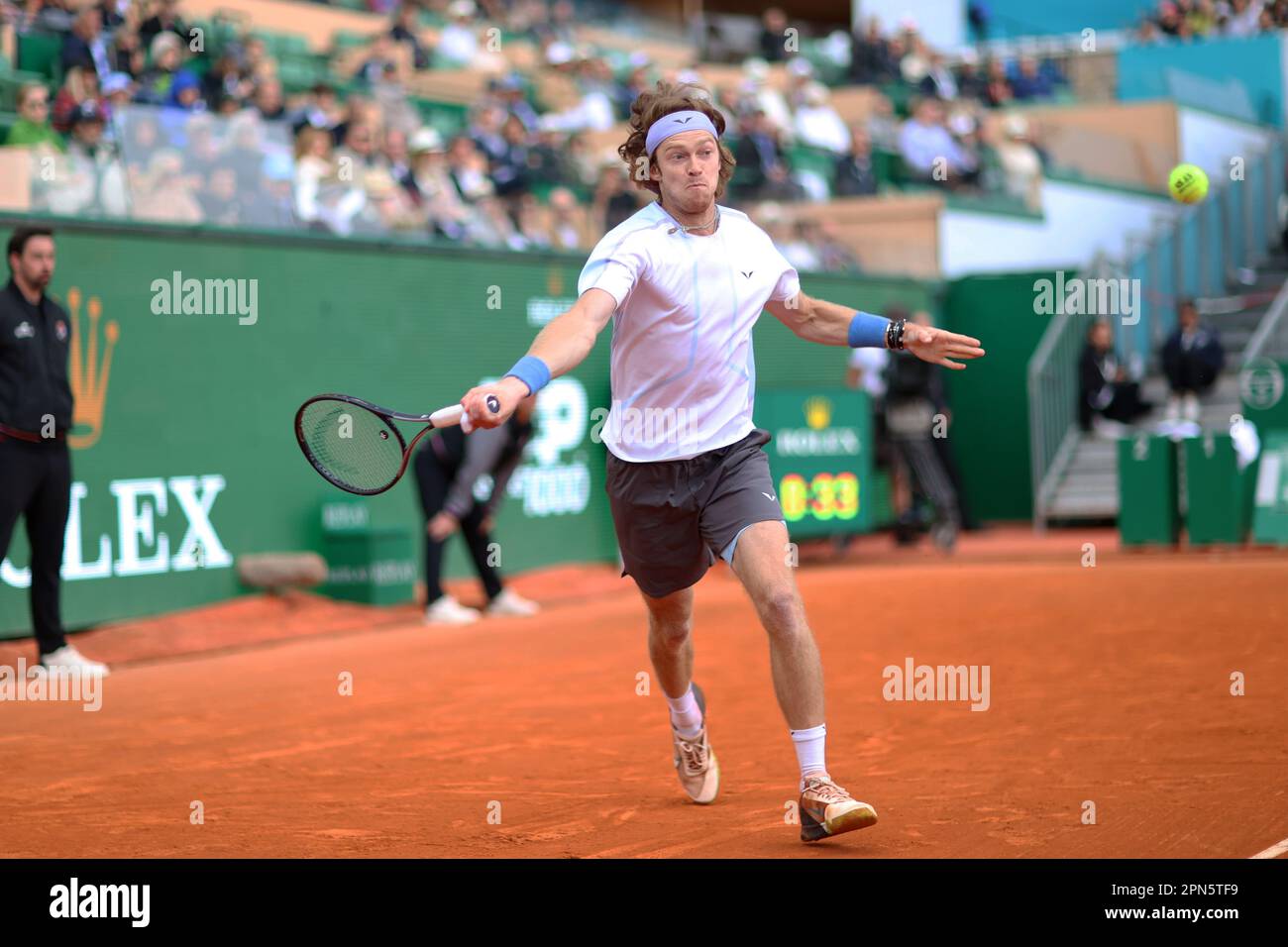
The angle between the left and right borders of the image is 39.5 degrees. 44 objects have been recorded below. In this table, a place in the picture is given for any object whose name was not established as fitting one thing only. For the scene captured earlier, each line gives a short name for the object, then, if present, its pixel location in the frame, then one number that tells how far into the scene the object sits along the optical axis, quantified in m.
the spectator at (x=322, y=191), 13.55
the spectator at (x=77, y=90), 13.42
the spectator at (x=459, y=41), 23.01
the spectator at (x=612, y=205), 17.23
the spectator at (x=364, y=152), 14.77
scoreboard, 16.62
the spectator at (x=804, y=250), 19.42
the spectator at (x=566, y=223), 16.75
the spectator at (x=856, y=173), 22.78
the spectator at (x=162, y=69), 15.18
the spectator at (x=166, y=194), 12.13
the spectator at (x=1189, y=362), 18.05
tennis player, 5.46
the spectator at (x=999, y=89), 27.81
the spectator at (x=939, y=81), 26.66
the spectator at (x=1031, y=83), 28.36
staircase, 18.16
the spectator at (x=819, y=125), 24.12
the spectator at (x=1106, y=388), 18.44
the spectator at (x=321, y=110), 15.66
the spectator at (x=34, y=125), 12.19
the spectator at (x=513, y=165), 17.42
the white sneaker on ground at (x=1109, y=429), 18.53
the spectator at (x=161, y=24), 15.98
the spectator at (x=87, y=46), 14.67
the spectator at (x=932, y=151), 23.07
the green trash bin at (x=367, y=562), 13.12
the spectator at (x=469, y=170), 16.55
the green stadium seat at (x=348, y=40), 22.72
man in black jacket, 9.73
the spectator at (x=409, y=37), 21.47
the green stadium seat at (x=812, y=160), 23.14
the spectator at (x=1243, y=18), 28.05
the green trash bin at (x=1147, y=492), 16.02
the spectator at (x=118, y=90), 13.99
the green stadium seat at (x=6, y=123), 12.33
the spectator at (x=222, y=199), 12.62
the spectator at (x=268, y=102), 15.41
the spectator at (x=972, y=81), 28.31
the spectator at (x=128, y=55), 15.14
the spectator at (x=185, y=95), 15.02
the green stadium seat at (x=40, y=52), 15.35
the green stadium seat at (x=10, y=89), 13.00
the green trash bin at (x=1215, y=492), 15.61
